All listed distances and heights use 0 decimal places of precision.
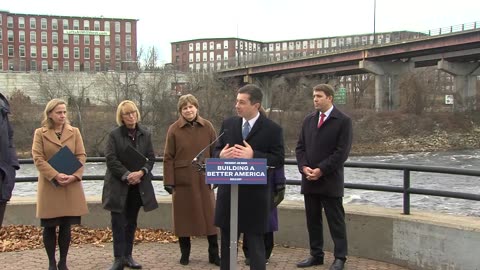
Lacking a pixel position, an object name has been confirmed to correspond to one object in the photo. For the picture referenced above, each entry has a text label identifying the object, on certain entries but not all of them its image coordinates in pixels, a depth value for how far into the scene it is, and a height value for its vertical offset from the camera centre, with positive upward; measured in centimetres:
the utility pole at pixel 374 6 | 7207 +1391
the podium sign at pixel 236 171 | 434 -46
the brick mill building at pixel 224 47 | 18312 +2234
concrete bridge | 5194 +577
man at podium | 470 -63
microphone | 481 -40
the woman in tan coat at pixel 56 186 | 551 -75
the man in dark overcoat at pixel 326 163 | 568 -52
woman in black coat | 577 -70
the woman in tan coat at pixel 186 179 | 608 -73
